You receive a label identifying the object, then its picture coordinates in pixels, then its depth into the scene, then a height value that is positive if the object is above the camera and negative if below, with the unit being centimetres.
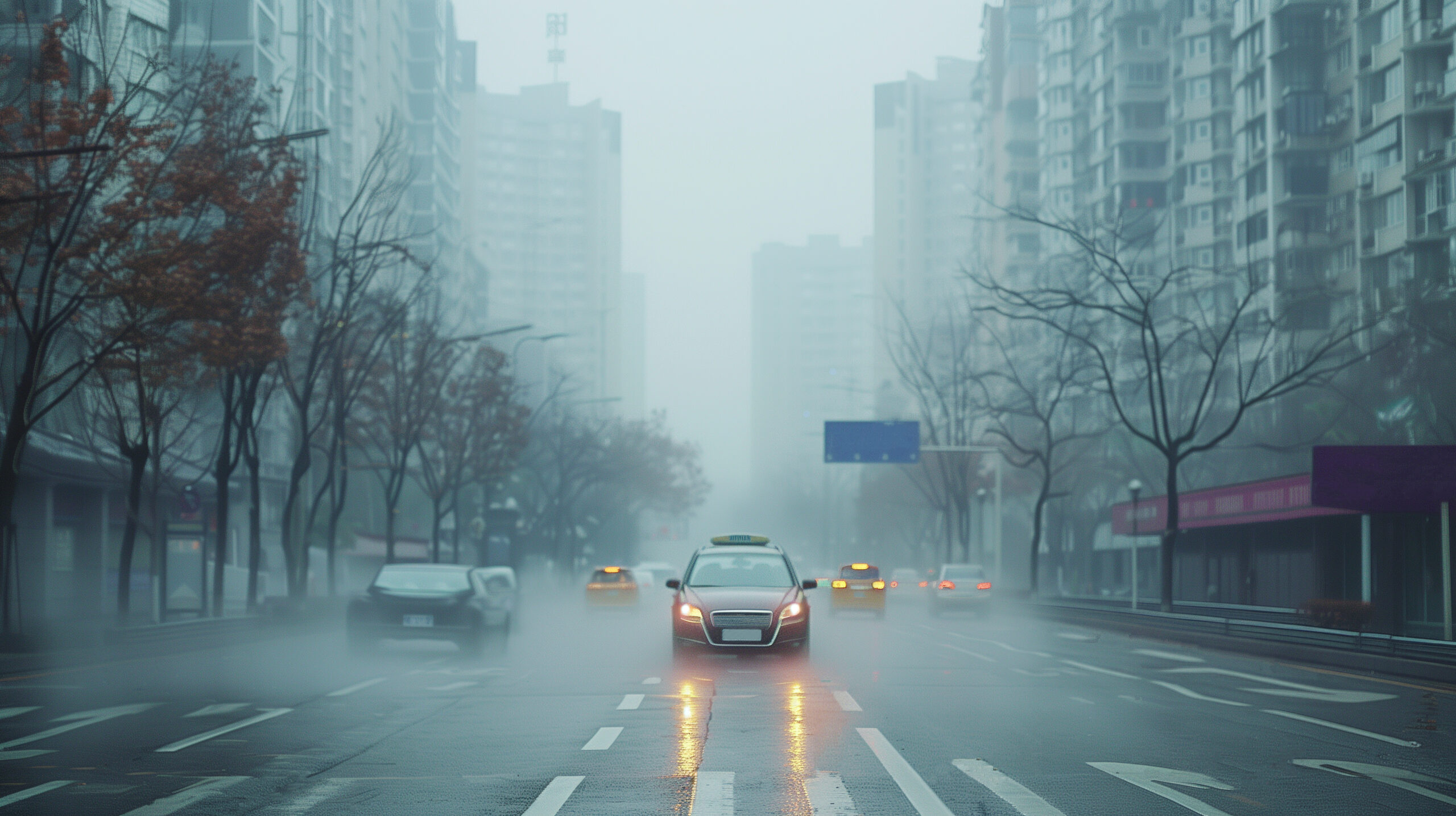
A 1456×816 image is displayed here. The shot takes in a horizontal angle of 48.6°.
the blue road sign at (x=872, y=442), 5759 +244
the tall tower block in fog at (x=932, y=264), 18375 +2965
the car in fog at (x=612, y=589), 4756 -236
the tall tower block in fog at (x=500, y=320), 13800 +2189
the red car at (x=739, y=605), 2078 -125
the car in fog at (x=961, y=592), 4625 -232
